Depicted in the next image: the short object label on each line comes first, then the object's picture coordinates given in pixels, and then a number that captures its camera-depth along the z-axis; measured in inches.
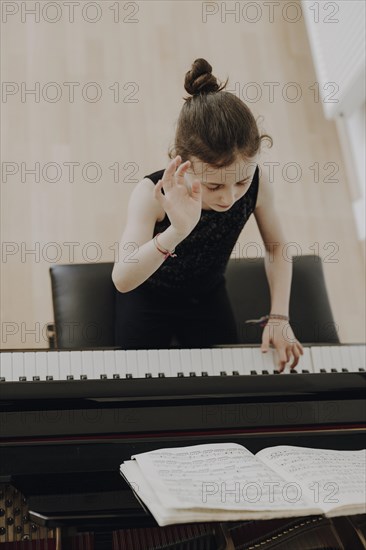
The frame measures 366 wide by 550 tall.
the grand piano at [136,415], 40.8
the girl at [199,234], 52.9
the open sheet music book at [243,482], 30.5
